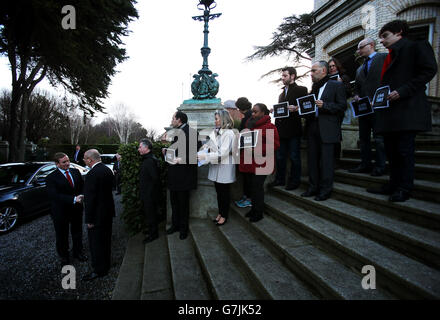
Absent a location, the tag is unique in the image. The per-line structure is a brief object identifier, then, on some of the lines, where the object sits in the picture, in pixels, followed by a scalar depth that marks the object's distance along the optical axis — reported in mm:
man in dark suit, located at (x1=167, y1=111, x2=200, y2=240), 3537
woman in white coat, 3369
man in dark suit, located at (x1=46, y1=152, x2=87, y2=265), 3558
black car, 5035
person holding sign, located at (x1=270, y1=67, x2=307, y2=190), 3801
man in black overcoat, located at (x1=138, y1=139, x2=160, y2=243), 3695
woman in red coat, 3139
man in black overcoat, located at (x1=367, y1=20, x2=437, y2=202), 2373
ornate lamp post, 5145
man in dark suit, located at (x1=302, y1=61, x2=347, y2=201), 3102
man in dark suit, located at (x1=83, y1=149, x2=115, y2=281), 3156
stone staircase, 1773
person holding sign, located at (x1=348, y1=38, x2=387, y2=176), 3359
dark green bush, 4199
